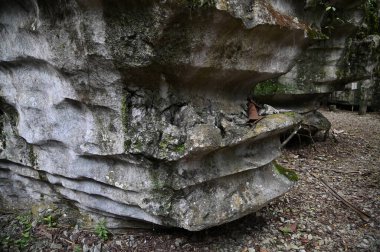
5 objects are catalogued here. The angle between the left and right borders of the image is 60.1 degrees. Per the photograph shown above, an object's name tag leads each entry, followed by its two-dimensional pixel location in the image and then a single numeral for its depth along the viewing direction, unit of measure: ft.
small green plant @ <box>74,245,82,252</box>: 11.65
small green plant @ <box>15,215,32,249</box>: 12.34
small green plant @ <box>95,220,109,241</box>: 12.03
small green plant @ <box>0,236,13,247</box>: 12.42
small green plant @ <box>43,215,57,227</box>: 12.86
